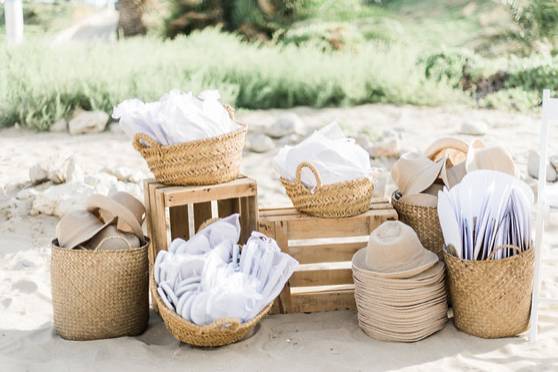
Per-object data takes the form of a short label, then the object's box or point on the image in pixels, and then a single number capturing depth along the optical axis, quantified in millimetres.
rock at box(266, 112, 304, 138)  7016
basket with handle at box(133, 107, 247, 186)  3709
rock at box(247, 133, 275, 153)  6664
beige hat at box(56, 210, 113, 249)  3572
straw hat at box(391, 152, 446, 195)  3876
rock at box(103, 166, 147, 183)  5648
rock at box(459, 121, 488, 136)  7059
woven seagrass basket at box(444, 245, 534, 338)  3436
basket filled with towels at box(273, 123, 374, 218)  3773
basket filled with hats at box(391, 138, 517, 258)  3816
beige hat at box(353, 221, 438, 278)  3482
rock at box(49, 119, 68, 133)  7023
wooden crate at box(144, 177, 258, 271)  3713
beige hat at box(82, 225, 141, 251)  3598
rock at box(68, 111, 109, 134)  7000
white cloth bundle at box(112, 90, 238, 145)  3723
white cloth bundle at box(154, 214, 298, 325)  3285
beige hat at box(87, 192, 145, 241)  3602
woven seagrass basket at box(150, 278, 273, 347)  3275
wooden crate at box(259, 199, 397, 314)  3859
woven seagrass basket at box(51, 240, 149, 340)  3527
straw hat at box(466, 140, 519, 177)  3795
